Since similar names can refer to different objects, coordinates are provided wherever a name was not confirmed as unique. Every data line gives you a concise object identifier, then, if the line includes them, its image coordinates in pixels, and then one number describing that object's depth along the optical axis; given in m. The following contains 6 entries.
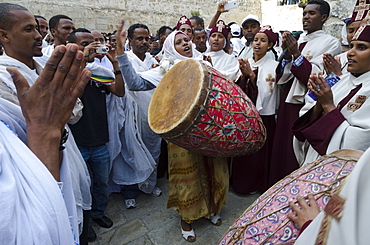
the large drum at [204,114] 1.77
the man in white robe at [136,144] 2.95
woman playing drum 2.33
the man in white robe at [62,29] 3.08
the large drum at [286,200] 1.09
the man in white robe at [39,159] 0.69
